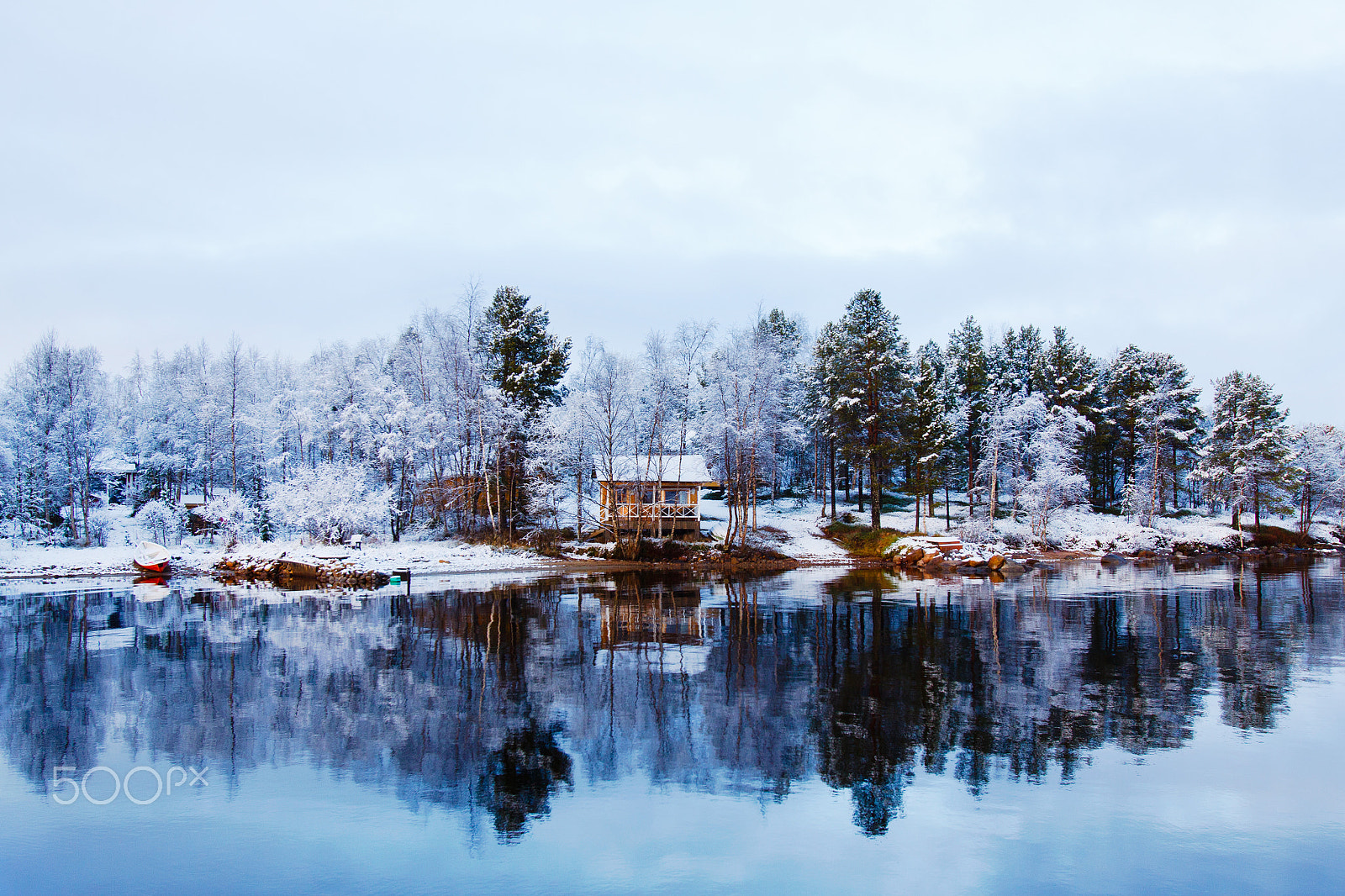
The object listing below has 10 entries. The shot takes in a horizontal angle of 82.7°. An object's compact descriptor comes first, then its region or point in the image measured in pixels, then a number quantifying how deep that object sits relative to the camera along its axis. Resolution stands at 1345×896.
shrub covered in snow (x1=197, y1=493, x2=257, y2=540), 46.28
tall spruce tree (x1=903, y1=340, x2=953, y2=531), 54.59
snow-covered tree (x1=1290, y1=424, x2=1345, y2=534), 65.00
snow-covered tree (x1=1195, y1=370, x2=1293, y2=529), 57.75
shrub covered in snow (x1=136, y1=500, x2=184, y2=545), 48.58
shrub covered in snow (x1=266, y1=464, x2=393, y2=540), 42.25
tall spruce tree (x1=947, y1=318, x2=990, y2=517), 58.28
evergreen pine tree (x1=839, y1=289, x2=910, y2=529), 52.44
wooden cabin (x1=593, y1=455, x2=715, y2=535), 48.94
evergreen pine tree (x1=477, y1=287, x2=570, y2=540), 49.22
